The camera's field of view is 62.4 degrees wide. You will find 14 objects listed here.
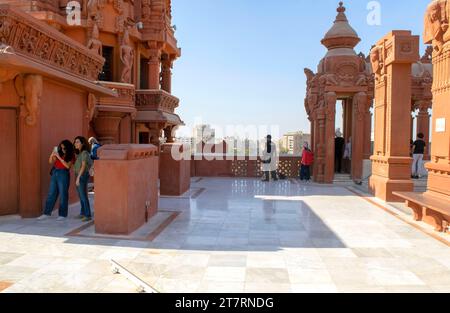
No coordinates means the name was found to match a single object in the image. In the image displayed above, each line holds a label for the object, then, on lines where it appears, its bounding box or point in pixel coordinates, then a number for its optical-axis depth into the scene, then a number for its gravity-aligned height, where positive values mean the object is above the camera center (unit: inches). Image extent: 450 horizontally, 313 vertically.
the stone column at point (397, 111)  392.5 +40.9
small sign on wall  295.1 +19.2
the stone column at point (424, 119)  665.0 +53.5
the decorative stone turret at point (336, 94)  561.0 +84.4
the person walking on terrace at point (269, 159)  597.9 -19.0
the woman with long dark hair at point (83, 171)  292.2 -20.0
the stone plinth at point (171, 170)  429.7 -27.2
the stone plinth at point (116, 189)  243.1 -28.3
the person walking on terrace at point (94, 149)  299.4 -2.3
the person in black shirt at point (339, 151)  635.5 -5.1
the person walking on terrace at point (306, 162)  601.3 -23.9
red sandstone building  287.7 +63.2
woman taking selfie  290.8 -24.6
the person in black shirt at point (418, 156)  555.8 -11.1
